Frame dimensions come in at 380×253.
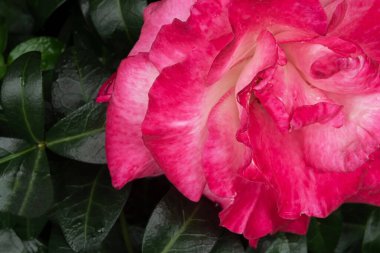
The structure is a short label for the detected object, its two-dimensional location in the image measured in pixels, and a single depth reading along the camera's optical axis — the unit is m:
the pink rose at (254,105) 0.28
